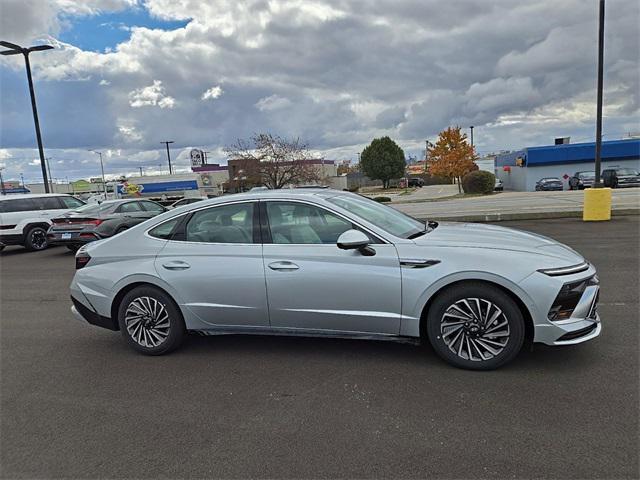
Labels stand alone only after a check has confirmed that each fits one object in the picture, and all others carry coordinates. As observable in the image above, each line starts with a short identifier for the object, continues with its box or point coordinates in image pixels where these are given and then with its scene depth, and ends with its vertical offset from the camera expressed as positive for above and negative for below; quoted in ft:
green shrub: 115.34 -3.75
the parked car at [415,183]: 238.27 -6.14
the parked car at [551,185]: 119.85 -5.92
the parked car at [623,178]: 103.45 -4.48
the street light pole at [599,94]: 37.24 +5.80
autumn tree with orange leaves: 145.18 +4.65
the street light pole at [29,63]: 53.52 +16.33
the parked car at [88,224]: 37.37 -2.81
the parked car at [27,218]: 41.60 -2.15
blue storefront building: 127.44 +0.76
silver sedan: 11.23 -2.85
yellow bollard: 39.34 -4.02
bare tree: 123.54 +4.76
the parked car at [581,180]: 107.86 -4.73
